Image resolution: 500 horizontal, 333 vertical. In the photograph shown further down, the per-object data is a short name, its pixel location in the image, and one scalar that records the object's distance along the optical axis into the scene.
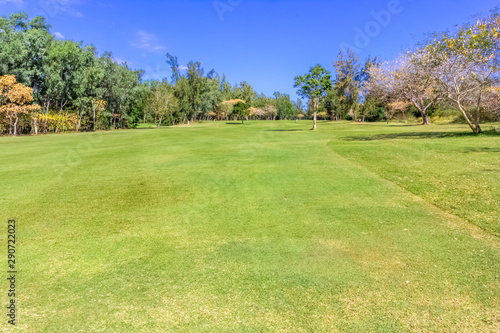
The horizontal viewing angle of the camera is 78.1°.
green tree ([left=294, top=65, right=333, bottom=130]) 46.03
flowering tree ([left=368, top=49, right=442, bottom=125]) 28.69
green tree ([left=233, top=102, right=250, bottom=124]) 100.46
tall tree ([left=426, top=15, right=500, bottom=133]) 22.88
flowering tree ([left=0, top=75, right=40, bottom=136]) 47.09
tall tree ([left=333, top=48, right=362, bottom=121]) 104.19
